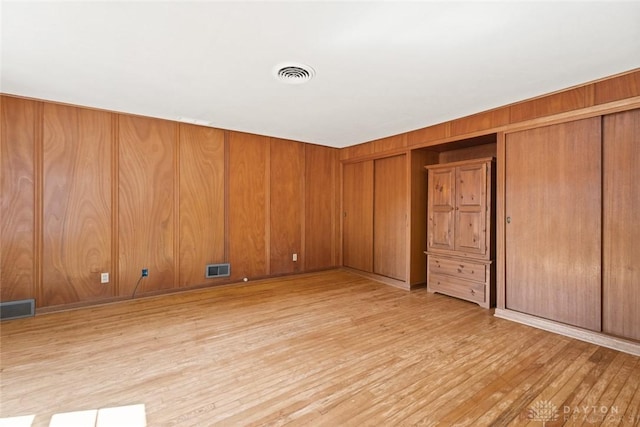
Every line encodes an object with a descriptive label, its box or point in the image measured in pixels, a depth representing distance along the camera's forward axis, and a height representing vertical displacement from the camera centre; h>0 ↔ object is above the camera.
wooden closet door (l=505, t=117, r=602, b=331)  2.58 -0.09
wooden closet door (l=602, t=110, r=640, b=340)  2.36 -0.11
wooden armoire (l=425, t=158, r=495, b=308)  3.43 -0.23
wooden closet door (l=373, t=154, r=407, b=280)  4.40 -0.07
